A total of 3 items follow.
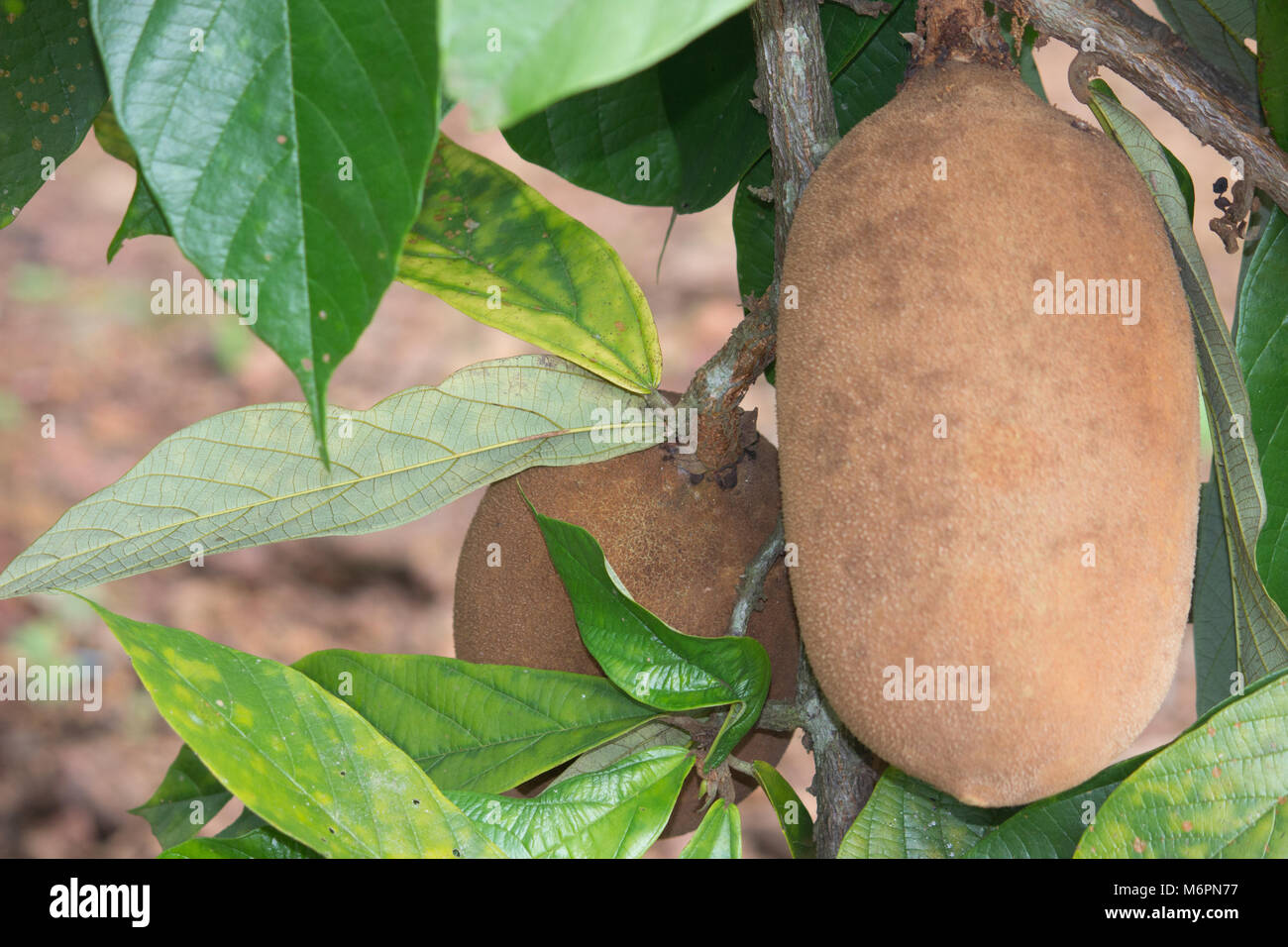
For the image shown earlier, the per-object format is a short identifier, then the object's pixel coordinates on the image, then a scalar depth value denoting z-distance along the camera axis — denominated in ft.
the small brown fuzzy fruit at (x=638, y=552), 2.48
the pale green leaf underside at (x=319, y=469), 2.18
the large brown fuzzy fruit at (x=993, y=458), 1.66
